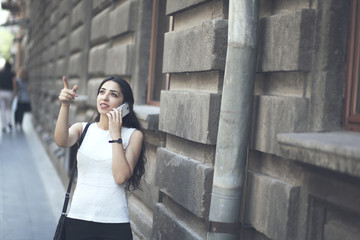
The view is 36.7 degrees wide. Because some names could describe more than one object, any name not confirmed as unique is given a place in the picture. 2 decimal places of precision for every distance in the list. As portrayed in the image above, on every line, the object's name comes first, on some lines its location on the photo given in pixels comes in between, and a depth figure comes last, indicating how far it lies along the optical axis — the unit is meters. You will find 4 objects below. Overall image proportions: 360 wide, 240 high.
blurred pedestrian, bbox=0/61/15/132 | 15.27
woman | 3.19
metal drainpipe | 2.85
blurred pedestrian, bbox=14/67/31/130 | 15.67
